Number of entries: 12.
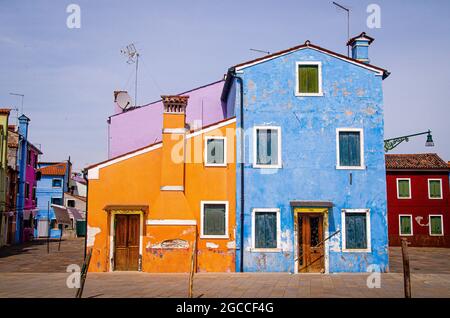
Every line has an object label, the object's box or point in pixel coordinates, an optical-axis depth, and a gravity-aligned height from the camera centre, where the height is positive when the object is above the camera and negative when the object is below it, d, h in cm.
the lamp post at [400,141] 2897 +470
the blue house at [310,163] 1875 +196
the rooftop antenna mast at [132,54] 2694 +871
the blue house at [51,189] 5278 +260
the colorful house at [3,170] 3500 +315
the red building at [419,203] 3641 +80
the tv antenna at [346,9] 2182 +911
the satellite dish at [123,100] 2716 +625
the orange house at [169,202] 1838 +42
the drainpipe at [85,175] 1921 +148
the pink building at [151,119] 2472 +481
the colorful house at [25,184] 4172 +251
